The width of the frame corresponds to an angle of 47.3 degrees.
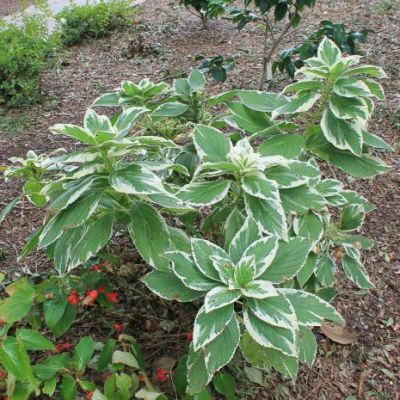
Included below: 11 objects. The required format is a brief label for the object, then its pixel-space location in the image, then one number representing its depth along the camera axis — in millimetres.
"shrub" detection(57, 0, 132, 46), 5637
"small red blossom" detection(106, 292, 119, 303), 1793
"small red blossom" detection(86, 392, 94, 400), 1509
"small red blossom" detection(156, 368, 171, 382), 1705
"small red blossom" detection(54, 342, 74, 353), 1806
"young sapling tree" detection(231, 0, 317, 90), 3156
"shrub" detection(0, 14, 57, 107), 4082
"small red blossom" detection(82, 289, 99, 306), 1671
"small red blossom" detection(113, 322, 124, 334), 1844
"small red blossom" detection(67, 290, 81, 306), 1668
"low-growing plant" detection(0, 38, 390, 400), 1379
